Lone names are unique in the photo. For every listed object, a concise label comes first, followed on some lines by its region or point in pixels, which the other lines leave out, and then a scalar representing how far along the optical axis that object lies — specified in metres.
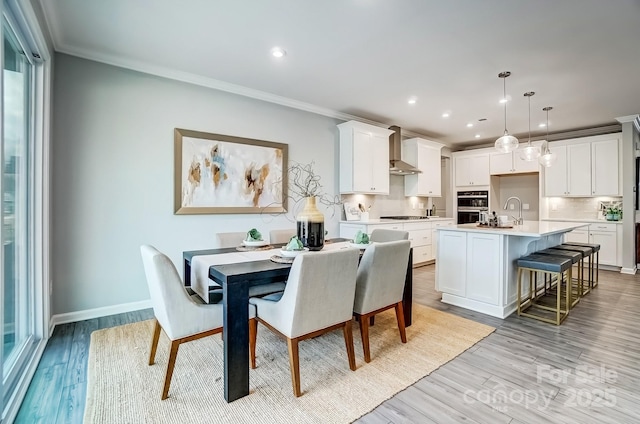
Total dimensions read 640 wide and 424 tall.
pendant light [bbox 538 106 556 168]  4.33
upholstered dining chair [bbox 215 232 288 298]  2.57
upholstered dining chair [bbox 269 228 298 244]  3.24
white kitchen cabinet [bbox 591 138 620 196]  5.36
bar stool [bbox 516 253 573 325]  2.98
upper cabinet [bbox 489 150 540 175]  6.22
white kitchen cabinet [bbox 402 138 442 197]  6.15
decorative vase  2.50
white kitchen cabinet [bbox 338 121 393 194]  4.97
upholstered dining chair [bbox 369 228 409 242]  3.09
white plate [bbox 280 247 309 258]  2.26
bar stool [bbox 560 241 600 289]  4.16
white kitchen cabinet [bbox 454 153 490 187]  6.74
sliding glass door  1.96
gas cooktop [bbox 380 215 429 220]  5.84
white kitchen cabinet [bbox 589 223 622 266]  5.32
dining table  1.81
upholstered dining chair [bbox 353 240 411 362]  2.24
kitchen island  3.15
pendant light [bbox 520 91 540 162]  4.02
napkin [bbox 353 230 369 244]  2.73
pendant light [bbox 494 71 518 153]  3.61
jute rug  1.72
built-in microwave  6.71
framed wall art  3.55
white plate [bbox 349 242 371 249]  2.66
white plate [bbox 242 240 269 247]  2.81
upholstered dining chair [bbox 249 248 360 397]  1.81
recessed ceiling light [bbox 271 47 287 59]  2.95
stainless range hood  5.74
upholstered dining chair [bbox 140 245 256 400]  1.76
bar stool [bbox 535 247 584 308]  3.46
